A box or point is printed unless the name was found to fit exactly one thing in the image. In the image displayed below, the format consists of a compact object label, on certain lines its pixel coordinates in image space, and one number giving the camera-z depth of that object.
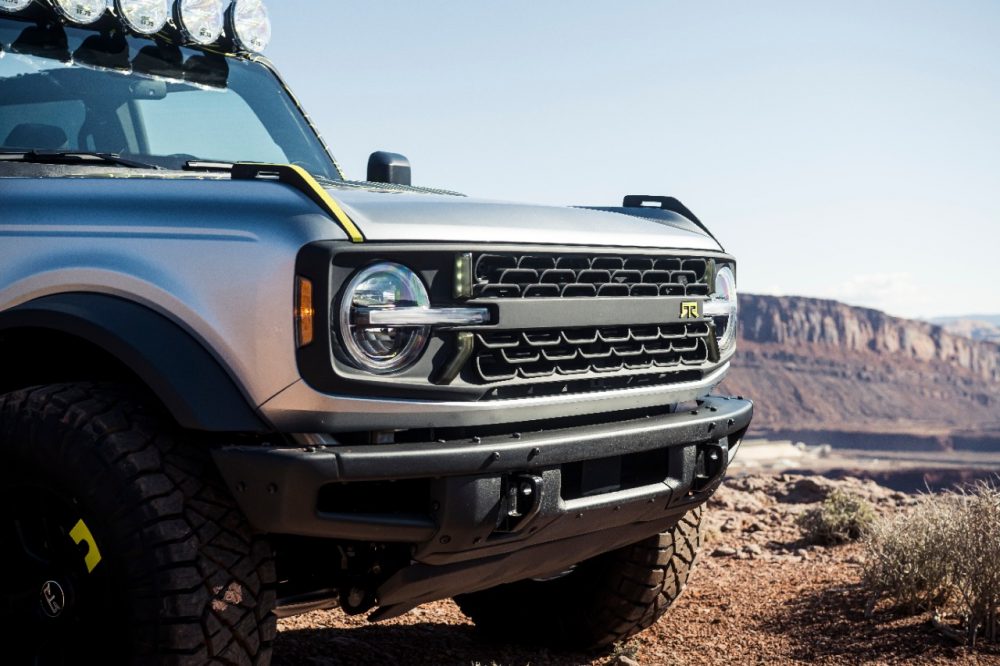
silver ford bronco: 2.88
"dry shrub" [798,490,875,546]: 8.09
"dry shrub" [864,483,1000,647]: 5.17
